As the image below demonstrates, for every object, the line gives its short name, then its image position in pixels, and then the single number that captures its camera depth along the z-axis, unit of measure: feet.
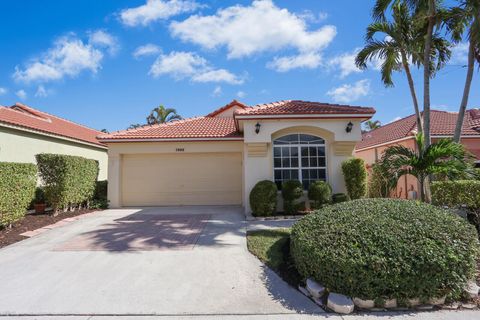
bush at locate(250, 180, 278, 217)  35.81
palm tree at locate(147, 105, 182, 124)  124.67
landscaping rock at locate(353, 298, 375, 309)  14.38
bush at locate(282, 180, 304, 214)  36.86
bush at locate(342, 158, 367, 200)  36.96
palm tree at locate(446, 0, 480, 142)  31.68
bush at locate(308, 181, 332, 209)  36.78
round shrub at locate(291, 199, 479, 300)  14.30
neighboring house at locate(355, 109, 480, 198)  53.88
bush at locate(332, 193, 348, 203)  37.40
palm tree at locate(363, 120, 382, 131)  147.43
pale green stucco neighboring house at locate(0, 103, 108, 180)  43.50
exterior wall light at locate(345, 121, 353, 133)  37.88
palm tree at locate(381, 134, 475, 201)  24.81
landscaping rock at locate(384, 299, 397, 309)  14.40
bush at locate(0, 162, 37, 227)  28.63
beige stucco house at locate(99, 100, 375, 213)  38.32
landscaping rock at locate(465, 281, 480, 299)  14.98
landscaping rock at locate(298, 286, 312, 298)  15.88
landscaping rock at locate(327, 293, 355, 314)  14.11
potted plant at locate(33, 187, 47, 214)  40.56
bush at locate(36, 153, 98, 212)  37.19
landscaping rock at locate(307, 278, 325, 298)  15.34
